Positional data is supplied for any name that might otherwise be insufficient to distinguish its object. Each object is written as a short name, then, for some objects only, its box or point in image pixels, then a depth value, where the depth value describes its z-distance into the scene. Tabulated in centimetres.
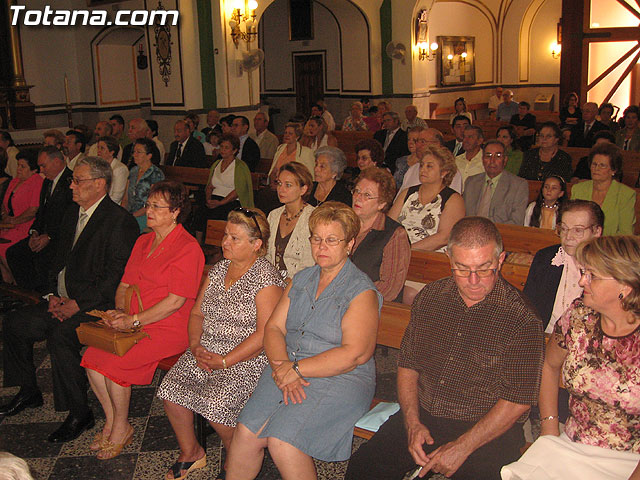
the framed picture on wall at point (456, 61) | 1798
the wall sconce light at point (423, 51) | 1527
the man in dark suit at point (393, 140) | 853
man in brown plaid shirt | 244
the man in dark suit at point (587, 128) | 949
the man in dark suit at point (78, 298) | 366
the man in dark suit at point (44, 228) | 514
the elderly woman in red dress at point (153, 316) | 342
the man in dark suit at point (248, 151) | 822
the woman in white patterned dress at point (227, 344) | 310
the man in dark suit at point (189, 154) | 811
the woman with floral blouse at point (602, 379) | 221
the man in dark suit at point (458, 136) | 725
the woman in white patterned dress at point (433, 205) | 429
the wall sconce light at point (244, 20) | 1134
